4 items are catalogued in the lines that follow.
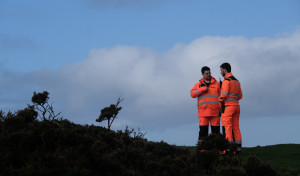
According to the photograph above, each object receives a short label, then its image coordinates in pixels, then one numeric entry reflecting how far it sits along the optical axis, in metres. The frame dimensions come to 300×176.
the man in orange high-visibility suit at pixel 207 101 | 26.22
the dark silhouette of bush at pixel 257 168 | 16.52
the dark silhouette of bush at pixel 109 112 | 19.39
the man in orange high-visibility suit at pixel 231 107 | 25.45
